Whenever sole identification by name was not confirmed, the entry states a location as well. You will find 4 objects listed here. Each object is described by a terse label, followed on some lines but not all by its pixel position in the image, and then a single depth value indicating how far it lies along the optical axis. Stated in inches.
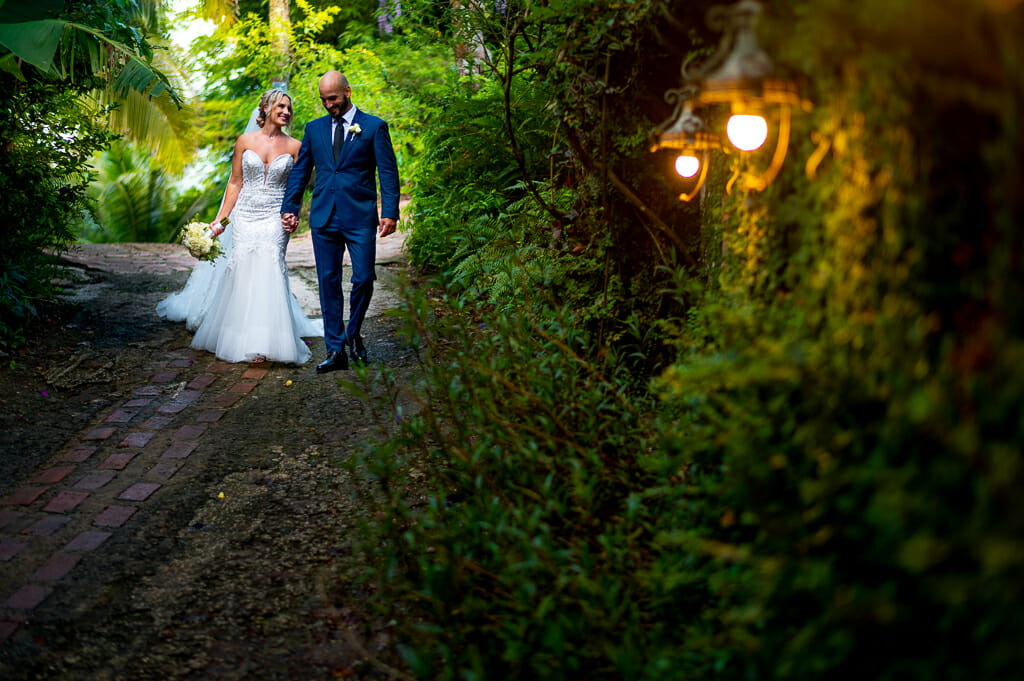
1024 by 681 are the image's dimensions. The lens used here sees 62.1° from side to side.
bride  293.0
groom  275.0
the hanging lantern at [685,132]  134.6
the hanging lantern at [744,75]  96.5
